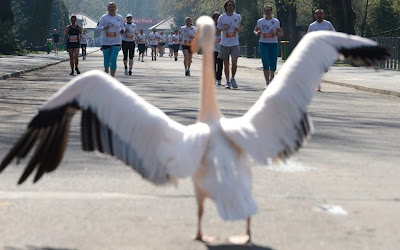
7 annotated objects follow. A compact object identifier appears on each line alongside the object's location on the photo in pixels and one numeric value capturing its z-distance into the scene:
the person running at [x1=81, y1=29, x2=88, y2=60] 58.65
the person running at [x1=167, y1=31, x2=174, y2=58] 70.86
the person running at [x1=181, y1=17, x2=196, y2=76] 33.88
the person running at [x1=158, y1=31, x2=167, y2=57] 80.25
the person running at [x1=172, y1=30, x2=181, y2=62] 62.54
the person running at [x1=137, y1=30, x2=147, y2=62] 55.41
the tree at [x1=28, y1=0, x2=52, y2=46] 76.31
